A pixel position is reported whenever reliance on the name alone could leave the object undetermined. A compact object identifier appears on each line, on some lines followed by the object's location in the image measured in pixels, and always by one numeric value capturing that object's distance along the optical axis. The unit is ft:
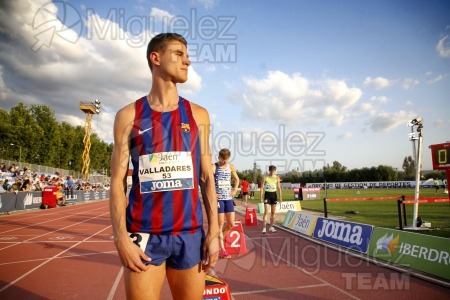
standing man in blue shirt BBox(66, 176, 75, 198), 85.94
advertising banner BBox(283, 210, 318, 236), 31.14
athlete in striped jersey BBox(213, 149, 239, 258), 24.35
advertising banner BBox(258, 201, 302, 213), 54.90
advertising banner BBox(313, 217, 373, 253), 22.63
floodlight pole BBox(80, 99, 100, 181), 168.55
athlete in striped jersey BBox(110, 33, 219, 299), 5.82
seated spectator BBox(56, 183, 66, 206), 77.97
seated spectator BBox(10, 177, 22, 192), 60.34
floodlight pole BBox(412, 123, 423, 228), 31.92
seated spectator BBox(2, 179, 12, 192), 60.05
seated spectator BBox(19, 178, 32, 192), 63.93
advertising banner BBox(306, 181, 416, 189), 171.67
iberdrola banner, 16.37
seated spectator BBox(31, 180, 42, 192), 73.92
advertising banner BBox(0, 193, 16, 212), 54.03
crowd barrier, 54.69
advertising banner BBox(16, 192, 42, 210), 59.52
